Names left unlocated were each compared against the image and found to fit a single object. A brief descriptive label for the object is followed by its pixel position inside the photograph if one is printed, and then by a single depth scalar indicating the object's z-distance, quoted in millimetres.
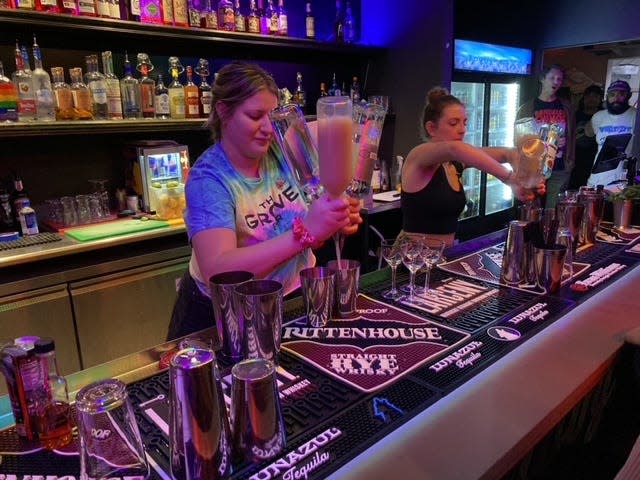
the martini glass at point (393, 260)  1497
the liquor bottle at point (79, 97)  2764
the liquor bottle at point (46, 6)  2514
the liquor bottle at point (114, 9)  2732
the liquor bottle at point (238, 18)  3301
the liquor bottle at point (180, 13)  2992
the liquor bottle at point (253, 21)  3395
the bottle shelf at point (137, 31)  2455
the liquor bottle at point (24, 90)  2574
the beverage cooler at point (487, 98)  4629
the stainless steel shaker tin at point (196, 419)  721
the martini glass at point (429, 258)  1493
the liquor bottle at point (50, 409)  852
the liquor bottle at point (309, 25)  3824
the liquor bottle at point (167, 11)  2971
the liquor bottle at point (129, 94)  2941
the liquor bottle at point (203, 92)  3223
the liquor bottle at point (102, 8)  2697
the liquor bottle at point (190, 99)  3137
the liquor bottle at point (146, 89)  3008
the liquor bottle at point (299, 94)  3780
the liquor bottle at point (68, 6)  2590
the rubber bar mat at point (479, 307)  1303
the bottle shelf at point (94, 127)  2477
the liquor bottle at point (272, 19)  3525
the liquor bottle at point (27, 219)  2660
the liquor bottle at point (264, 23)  3527
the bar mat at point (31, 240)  2488
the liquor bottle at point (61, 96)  2711
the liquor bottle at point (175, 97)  3105
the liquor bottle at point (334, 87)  3984
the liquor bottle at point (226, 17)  3221
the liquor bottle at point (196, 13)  3115
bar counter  782
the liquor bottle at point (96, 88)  2799
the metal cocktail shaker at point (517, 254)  1558
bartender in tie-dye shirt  1241
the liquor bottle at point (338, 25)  4098
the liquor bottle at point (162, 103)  3041
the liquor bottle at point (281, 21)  3555
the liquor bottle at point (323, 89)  3912
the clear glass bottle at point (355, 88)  4173
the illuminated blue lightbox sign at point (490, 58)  4457
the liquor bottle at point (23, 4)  2466
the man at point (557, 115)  5359
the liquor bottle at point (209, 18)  3150
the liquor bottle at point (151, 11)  2889
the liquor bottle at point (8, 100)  2486
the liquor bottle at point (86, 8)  2631
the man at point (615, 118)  4910
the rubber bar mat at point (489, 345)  1039
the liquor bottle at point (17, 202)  2668
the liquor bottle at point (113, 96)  2846
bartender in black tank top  2418
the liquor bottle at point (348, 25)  4137
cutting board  2627
